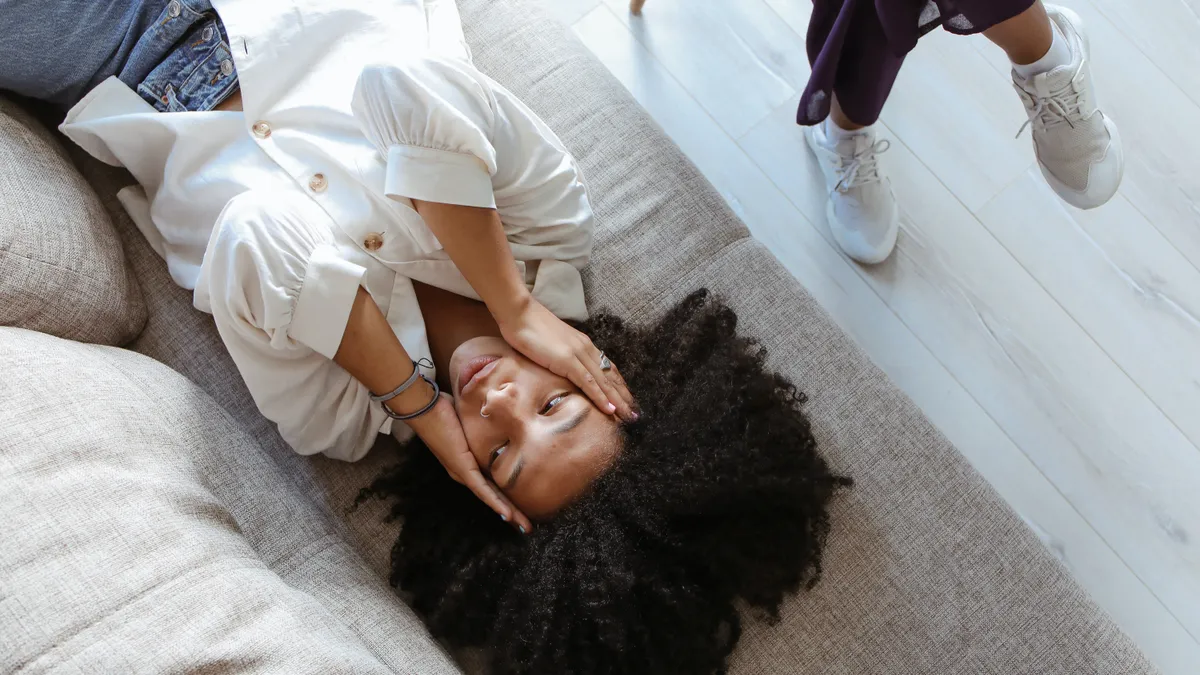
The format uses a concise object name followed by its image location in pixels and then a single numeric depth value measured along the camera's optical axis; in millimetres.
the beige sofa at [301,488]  812
